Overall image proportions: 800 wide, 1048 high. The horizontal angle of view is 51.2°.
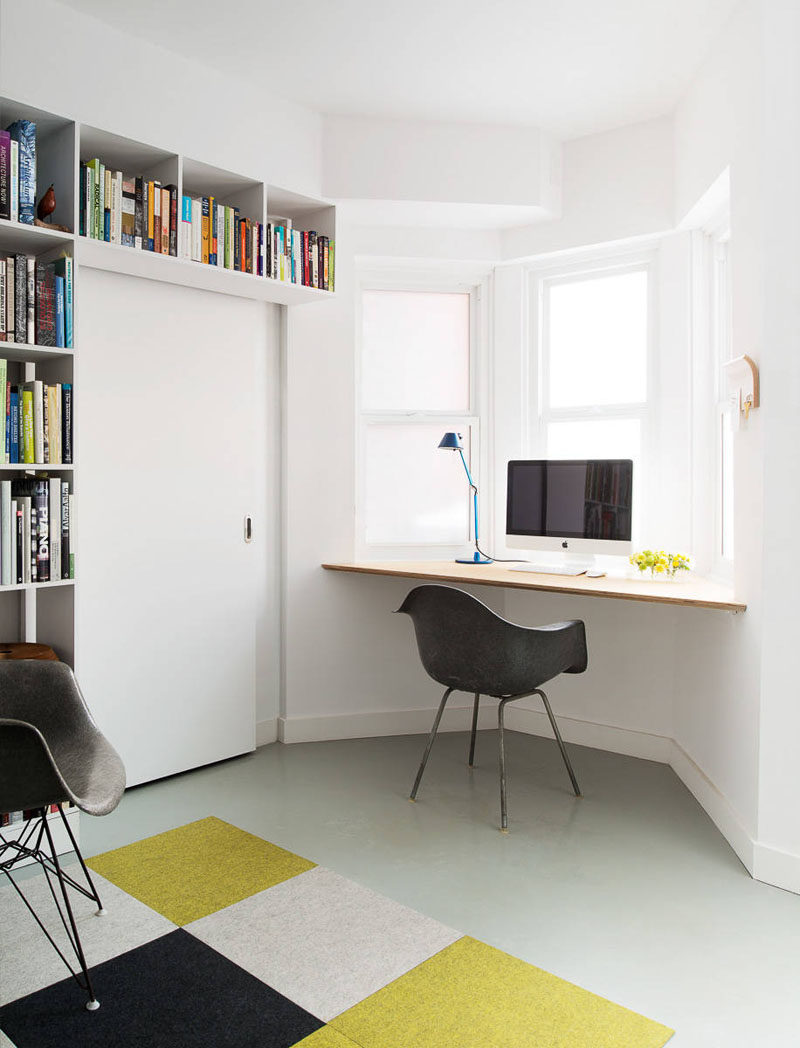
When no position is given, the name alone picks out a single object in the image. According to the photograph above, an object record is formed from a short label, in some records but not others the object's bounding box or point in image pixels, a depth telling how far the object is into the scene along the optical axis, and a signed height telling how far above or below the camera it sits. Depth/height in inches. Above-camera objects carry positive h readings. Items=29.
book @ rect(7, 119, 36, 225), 105.2 +43.0
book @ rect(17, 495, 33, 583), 105.0 -3.1
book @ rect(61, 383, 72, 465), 108.4 +10.6
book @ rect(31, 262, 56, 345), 107.2 +25.2
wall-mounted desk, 113.3 -12.0
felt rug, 73.3 -46.0
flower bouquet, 132.4 -9.0
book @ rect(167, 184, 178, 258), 121.8 +41.5
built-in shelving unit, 109.1 +35.3
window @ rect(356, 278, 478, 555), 165.5 +18.1
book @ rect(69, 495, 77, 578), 109.0 -4.5
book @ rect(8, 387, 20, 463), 104.3 +9.7
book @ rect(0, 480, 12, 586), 102.8 -3.3
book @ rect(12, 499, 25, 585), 104.2 -4.5
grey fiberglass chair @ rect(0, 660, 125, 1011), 74.1 -25.1
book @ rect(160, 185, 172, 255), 120.6 +41.6
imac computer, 139.9 -0.7
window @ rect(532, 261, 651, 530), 152.8 +26.9
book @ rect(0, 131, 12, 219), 102.7 +40.7
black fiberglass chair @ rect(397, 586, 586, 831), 116.0 -20.2
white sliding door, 126.3 -2.0
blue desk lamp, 153.6 +5.3
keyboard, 140.9 -10.9
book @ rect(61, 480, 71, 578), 108.7 -4.4
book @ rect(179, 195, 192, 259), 123.3 +41.1
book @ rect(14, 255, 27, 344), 104.6 +26.2
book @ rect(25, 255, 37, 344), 105.4 +26.3
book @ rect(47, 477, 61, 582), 107.3 -2.4
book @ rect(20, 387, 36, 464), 105.0 +9.6
